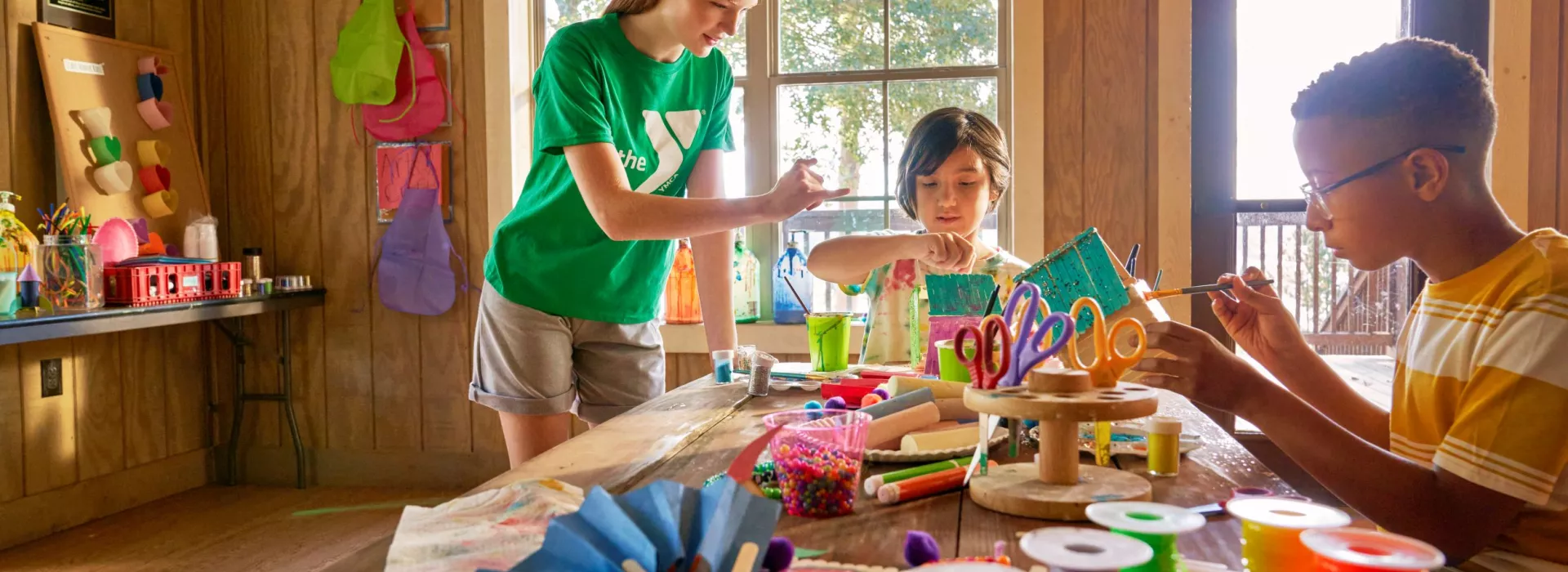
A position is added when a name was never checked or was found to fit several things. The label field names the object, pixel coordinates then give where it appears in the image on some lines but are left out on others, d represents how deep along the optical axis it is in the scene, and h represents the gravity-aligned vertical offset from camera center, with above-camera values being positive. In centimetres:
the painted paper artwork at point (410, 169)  352 +31
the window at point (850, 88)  333 +54
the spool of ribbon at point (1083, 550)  60 -18
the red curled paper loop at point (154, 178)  340 +28
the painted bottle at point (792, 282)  342 -9
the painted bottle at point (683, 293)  349 -12
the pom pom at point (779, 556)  71 -21
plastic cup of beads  94 -19
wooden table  85 -23
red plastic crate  298 -7
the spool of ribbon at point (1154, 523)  67 -18
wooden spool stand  90 -18
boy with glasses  97 -9
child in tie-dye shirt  211 +9
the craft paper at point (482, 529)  76 -21
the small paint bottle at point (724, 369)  184 -20
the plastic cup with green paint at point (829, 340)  183 -15
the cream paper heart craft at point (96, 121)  320 +44
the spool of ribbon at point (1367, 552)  59 -18
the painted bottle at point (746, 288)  347 -11
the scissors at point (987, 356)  97 -10
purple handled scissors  96 -8
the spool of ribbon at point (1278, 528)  69 -19
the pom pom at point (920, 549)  77 -22
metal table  262 -16
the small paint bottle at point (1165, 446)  108 -20
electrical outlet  315 -35
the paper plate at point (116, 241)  309 +6
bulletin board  313 +46
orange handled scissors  98 -10
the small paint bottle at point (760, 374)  166 -19
